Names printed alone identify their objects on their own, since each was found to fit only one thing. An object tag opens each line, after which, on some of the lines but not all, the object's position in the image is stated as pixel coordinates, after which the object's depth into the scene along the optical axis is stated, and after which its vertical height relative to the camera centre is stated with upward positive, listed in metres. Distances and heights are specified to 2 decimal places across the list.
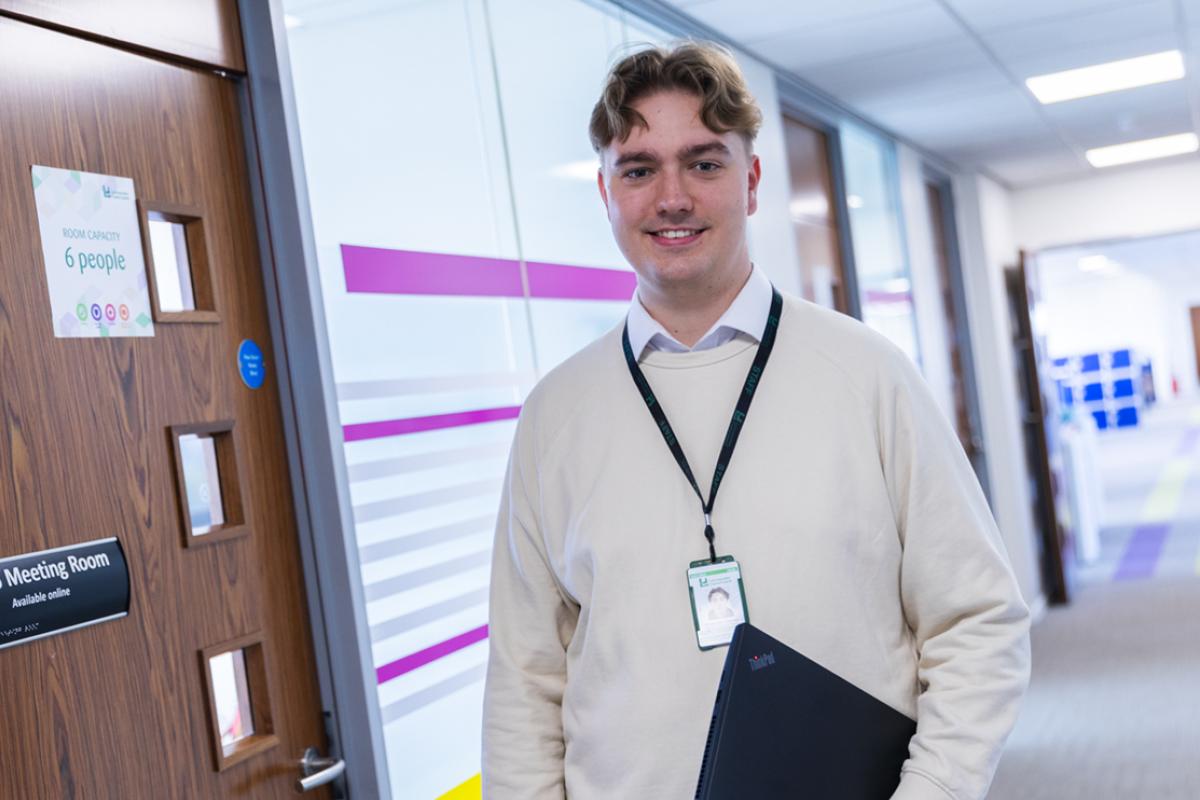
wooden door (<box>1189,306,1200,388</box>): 32.31 -0.41
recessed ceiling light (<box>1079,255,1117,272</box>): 18.11 +0.90
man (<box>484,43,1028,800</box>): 1.51 -0.18
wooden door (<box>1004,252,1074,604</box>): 8.44 -0.82
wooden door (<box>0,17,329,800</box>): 1.73 -0.03
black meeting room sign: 1.67 -0.18
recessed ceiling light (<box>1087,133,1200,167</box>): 7.94 +1.09
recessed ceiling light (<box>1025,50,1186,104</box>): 5.50 +1.11
